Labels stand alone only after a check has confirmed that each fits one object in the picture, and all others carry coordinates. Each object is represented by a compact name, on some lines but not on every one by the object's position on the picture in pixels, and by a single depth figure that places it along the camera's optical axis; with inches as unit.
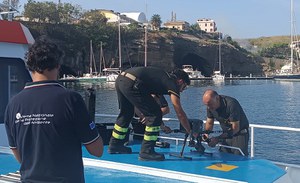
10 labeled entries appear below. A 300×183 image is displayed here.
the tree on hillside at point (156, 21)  4943.4
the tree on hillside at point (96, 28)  3563.0
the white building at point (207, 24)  7716.5
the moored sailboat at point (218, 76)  4010.8
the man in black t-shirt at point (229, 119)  263.0
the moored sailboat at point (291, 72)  3816.4
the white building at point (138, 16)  5251.0
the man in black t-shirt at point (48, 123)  106.7
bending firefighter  235.3
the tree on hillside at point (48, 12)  3309.5
